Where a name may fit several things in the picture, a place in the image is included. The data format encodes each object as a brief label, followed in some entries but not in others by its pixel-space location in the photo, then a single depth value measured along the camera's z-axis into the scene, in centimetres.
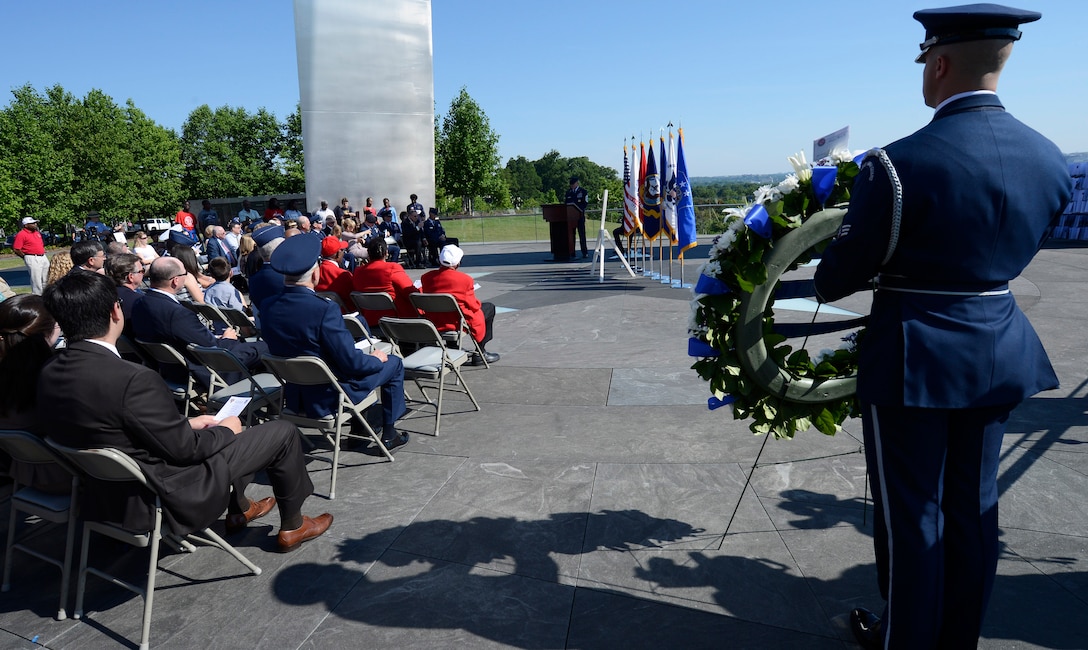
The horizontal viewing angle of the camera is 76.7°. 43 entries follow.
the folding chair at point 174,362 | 485
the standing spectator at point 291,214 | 1862
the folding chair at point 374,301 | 646
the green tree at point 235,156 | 6494
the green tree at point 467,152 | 5666
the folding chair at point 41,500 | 292
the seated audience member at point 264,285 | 625
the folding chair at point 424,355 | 518
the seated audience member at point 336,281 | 737
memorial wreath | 271
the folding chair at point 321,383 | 404
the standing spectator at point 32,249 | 1325
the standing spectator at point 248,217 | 1669
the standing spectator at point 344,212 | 1777
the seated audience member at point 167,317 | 491
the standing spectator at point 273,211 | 1756
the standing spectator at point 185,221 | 1714
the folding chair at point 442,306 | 603
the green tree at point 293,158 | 6600
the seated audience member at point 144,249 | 974
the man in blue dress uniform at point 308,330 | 421
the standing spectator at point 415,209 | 1660
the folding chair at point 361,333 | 571
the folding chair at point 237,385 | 443
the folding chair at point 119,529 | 271
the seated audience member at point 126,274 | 533
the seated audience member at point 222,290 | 703
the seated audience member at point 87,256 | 644
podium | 1645
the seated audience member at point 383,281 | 661
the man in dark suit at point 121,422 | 275
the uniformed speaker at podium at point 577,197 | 1656
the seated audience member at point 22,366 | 323
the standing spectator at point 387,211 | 1898
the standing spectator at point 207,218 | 1756
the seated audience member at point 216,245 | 1289
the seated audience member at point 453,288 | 629
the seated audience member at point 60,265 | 635
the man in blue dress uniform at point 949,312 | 194
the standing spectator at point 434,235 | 1659
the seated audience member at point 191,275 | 683
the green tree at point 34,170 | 3906
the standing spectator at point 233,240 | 1373
